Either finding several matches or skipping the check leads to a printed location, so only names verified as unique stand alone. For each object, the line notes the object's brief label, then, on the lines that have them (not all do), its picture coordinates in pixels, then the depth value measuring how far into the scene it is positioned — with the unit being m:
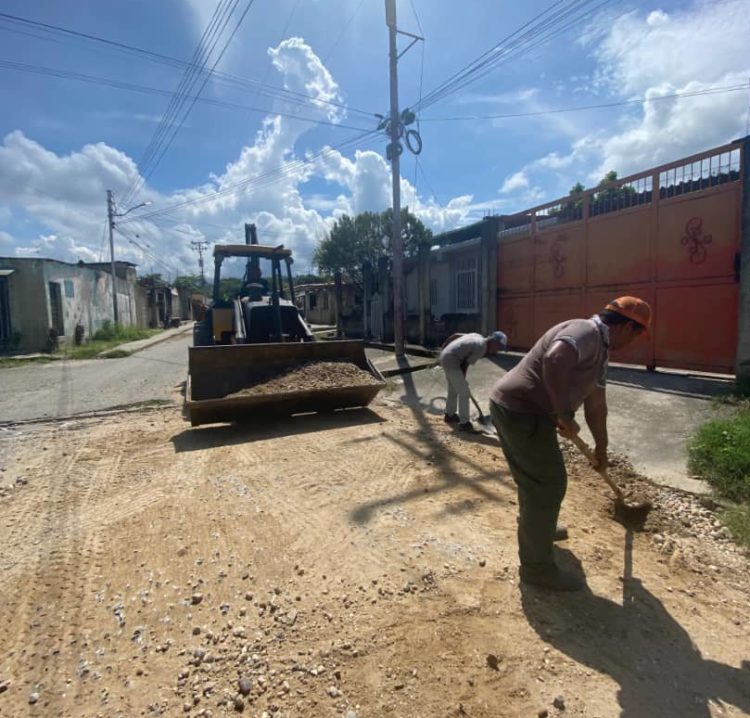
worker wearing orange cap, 2.23
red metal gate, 6.09
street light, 22.53
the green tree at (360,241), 21.58
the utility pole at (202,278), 62.09
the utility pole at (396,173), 9.95
